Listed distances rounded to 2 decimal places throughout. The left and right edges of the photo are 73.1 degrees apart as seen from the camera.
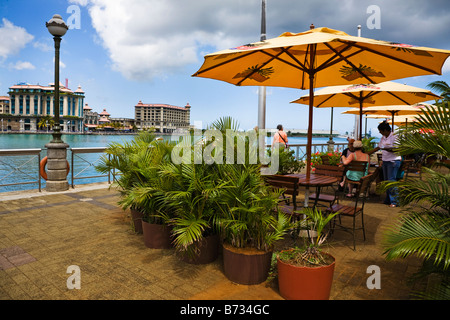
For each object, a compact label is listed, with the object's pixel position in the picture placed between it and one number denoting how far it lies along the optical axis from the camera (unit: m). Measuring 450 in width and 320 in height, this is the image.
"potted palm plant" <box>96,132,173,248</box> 3.74
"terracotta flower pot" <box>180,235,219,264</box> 3.39
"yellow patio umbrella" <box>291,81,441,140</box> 6.33
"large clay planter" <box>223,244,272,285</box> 2.94
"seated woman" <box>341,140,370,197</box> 6.38
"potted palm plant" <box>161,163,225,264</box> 3.21
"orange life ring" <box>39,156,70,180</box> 7.71
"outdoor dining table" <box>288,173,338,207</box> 4.26
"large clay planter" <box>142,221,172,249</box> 3.81
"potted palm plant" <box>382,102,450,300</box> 2.25
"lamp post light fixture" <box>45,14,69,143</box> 7.42
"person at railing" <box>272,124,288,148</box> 10.89
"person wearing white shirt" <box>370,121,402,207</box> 6.29
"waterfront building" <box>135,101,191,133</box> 94.04
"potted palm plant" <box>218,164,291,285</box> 2.95
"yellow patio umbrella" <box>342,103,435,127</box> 8.65
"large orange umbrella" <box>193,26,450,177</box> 3.36
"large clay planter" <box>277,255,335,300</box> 2.53
